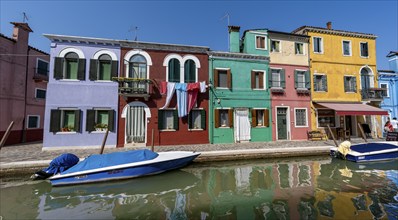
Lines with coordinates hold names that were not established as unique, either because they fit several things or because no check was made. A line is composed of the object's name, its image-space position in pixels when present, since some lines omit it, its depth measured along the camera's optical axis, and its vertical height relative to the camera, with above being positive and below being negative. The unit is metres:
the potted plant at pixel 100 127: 13.05 -0.42
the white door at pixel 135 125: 13.51 -0.27
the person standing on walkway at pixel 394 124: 15.00 -0.02
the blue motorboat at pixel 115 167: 7.46 -1.94
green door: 16.13 -0.03
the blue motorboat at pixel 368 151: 10.62 -1.61
